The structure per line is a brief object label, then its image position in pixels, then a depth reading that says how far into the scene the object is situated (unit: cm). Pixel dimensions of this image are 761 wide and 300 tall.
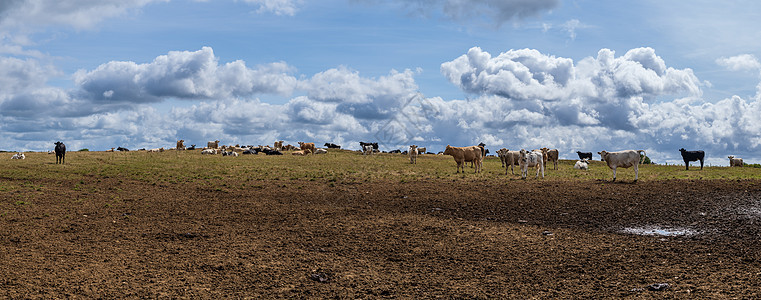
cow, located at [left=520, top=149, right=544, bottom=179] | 2950
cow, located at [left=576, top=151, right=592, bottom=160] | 6525
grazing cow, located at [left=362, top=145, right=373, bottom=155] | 6151
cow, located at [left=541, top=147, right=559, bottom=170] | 4141
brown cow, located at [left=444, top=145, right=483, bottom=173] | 3556
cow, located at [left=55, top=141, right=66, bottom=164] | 3831
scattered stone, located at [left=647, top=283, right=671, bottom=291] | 1001
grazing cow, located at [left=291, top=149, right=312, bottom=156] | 5988
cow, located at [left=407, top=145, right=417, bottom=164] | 4553
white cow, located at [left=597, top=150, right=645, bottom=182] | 2727
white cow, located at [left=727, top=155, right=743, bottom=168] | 5278
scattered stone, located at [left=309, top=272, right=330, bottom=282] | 1120
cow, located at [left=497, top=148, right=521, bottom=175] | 3278
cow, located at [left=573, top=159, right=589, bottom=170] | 4200
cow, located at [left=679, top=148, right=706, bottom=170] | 4484
